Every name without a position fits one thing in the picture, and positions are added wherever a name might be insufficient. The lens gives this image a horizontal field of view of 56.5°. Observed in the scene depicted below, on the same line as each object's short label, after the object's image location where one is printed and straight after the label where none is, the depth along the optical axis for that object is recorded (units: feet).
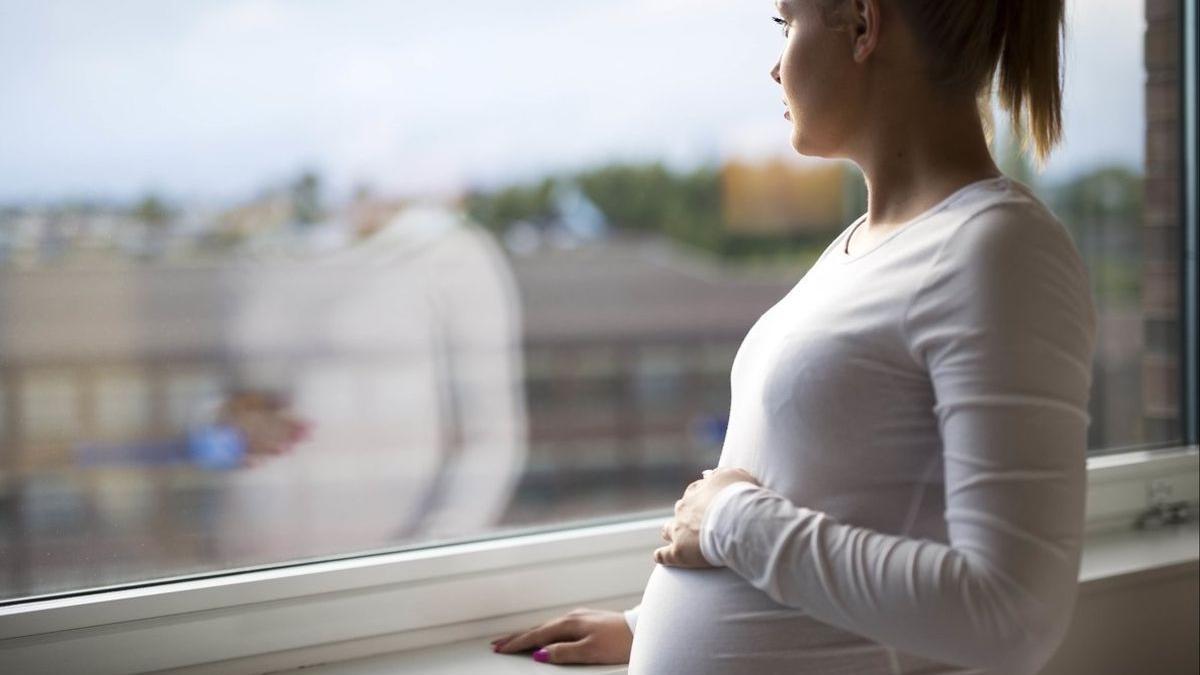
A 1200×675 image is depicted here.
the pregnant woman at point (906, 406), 2.67
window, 4.42
